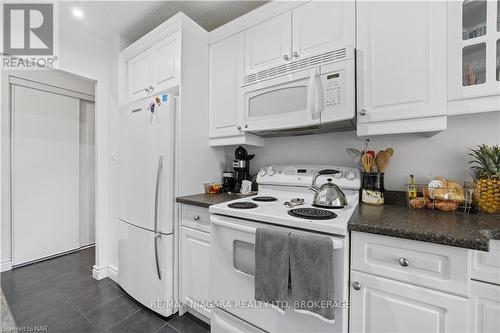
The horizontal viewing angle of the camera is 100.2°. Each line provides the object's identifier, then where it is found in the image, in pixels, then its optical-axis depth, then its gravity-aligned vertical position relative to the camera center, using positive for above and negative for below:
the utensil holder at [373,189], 1.35 -0.16
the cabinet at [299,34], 1.33 +0.93
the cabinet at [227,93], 1.78 +0.63
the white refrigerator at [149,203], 1.61 -0.32
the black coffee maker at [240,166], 1.94 -0.01
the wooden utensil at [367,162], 1.39 +0.02
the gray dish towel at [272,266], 0.98 -0.49
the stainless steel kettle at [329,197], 1.21 -0.19
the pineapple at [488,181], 1.08 -0.08
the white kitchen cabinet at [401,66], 1.10 +0.56
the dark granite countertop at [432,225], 0.76 -0.26
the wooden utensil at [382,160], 1.38 +0.03
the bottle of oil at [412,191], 1.29 -0.16
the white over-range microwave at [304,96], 1.25 +0.46
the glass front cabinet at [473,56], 1.04 +0.56
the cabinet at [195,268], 1.51 -0.78
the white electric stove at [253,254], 0.92 -0.48
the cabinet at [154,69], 1.75 +0.88
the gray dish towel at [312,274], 0.89 -0.48
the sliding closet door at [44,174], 2.42 -0.13
